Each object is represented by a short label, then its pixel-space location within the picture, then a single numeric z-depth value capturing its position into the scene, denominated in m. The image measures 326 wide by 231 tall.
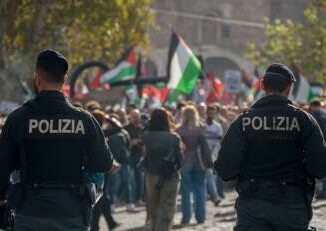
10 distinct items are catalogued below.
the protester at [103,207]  9.13
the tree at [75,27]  28.70
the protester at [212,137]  19.66
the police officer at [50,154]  7.48
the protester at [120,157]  16.67
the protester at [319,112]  17.56
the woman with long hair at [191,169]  16.75
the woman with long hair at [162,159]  14.95
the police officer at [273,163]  7.91
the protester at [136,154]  20.09
